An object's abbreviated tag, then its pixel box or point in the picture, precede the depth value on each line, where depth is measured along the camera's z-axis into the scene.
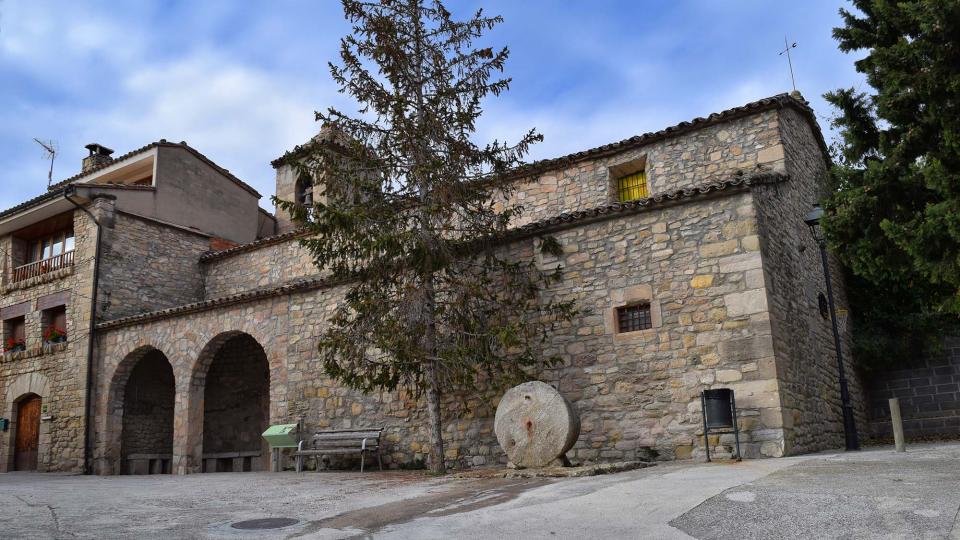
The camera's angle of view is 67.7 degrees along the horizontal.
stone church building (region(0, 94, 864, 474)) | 10.69
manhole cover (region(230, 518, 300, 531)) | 6.00
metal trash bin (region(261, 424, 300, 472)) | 13.70
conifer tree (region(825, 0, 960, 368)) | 7.97
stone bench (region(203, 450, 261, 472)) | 17.48
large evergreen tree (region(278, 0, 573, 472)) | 11.46
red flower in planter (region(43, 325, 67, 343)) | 18.84
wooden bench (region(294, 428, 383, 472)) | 12.78
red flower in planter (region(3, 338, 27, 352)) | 19.92
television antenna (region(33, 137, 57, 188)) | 24.47
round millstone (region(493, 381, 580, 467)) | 9.57
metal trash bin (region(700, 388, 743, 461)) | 9.63
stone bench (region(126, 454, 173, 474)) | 17.66
